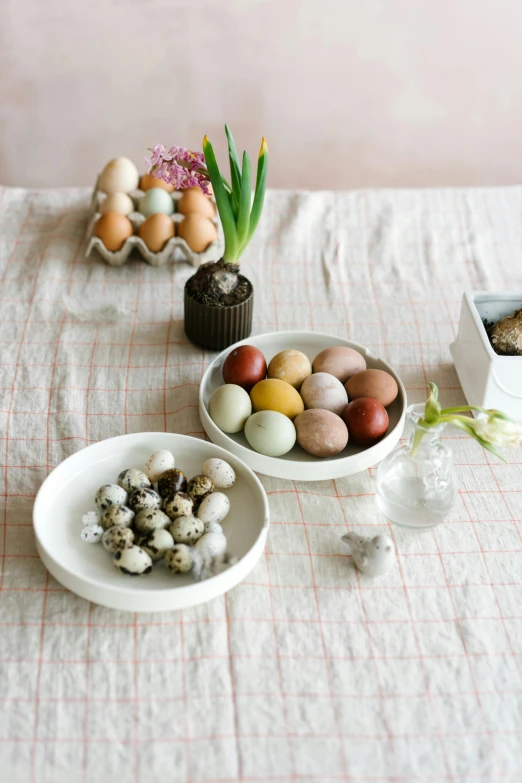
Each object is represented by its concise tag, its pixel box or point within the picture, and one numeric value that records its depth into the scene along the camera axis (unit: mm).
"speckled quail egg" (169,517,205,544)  884
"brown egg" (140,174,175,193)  1515
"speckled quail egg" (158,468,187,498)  942
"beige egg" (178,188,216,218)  1476
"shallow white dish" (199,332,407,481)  1010
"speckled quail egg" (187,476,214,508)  946
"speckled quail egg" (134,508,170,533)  882
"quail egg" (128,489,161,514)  911
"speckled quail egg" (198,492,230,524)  923
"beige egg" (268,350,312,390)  1119
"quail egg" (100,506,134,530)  893
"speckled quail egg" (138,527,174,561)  864
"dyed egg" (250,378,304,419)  1062
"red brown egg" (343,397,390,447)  1042
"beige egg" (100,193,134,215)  1466
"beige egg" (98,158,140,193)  1513
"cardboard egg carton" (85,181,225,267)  1436
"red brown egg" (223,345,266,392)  1109
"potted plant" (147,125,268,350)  1196
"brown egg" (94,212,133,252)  1426
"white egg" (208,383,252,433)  1051
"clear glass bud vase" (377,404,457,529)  954
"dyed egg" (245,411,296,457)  1015
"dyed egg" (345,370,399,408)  1098
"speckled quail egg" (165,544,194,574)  853
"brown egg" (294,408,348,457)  1021
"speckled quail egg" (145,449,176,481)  970
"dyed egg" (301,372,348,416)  1076
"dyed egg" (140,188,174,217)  1473
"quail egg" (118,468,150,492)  942
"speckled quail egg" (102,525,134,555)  868
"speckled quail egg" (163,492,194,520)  909
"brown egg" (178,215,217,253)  1427
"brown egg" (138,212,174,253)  1425
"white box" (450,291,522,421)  1092
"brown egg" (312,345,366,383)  1138
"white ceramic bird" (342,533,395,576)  891
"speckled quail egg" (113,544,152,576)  850
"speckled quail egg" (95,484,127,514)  920
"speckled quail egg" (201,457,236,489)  966
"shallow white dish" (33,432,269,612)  824
